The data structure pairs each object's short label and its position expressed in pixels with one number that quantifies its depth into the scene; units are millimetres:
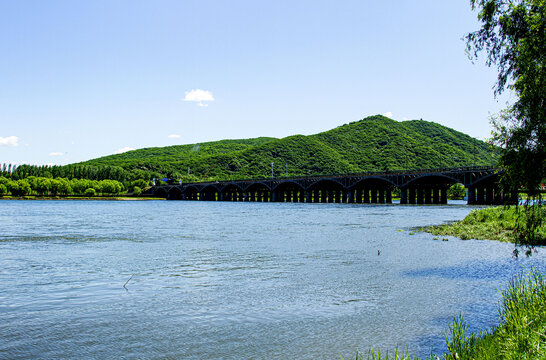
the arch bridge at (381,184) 100875
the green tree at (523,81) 16312
